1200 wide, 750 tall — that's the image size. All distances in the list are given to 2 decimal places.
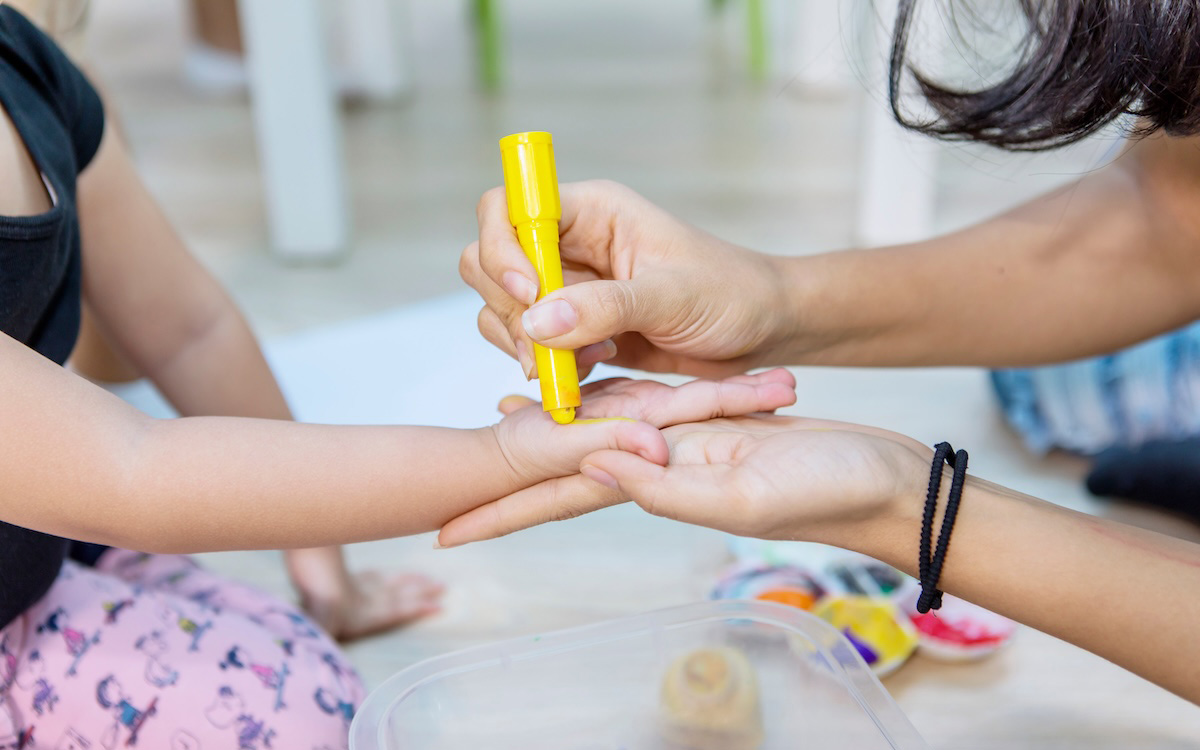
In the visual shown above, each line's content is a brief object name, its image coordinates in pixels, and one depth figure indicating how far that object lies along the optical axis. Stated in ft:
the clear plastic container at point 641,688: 2.30
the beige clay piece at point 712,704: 2.37
